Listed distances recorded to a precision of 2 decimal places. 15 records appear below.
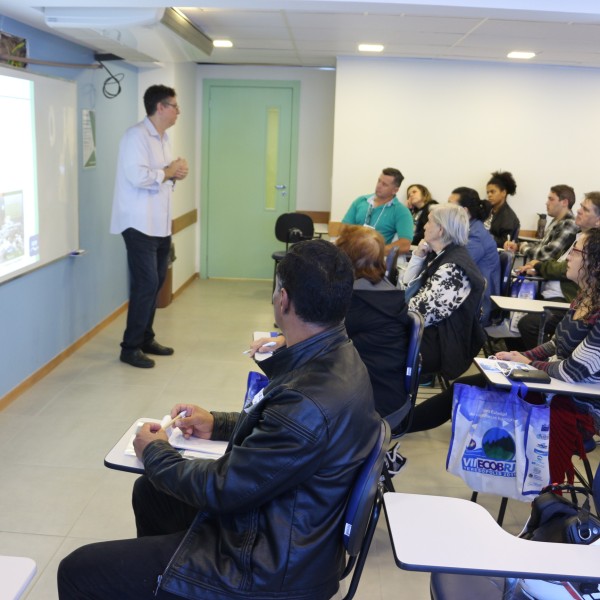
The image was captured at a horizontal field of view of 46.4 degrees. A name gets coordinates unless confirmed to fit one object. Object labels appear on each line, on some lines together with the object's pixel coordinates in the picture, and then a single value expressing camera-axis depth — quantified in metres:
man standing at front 4.54
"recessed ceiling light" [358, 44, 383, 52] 5.88
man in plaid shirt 5.17
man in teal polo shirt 5.21
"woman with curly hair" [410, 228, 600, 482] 2.71
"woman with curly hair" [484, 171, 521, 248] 6.33
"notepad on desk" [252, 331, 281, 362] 2.81
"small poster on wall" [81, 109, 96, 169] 4.87
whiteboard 3.78
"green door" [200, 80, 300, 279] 7.49
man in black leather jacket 1.51
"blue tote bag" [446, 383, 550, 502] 2.63
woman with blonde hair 6.31
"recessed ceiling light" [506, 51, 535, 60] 5.94
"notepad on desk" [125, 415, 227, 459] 1.85
